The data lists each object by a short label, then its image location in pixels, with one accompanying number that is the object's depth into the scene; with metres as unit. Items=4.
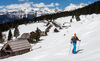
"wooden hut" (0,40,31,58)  24.79
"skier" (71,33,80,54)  10.59
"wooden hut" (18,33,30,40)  49.91
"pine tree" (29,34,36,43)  47.66
